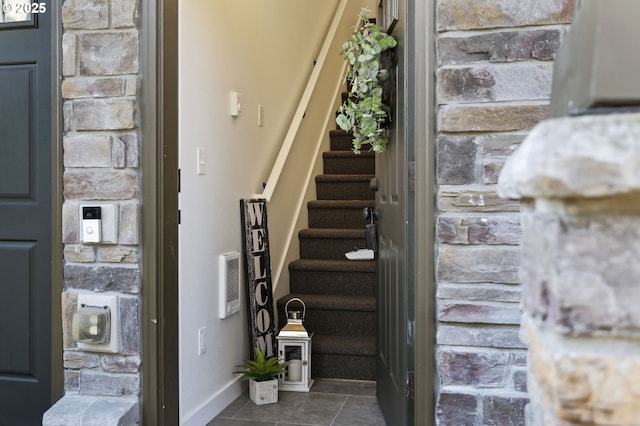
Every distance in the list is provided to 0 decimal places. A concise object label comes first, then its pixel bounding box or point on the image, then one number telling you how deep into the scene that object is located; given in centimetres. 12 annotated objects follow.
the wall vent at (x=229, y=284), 282
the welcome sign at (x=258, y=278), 308
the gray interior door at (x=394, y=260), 193
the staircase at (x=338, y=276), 329
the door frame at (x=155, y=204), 187
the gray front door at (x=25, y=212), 201
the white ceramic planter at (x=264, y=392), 288
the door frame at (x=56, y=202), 193
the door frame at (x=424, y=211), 168
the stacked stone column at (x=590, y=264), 52
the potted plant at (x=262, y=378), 288
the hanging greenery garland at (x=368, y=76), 217
